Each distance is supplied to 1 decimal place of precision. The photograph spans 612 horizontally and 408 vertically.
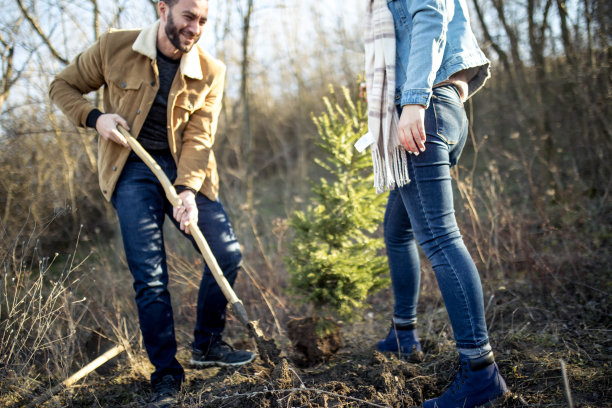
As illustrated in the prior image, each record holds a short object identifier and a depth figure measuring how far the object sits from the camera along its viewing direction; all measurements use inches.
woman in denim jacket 75.8
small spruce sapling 121.8
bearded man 99.3
